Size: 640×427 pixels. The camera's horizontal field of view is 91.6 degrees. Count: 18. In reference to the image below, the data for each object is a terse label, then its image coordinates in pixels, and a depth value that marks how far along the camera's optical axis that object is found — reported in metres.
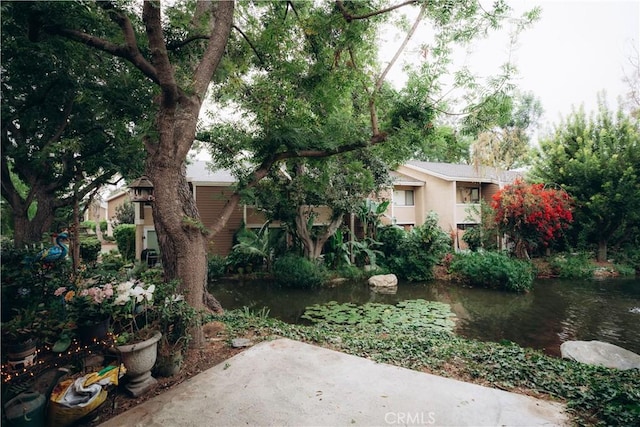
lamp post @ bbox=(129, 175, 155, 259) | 4.26
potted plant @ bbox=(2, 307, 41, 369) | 2.70
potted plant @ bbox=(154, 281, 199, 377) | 3.72
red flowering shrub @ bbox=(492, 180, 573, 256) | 12.75
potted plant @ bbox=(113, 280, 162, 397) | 3.27
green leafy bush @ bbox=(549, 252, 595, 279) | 13.30
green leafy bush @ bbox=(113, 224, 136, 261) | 14.94
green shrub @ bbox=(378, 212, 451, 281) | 12.83
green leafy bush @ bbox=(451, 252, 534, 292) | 11.14
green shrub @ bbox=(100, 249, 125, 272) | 12.04
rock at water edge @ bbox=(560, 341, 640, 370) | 5.04
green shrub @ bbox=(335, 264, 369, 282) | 12.89
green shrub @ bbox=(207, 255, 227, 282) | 12.52
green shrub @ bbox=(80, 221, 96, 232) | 24.80
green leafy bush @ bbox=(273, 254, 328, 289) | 11.58
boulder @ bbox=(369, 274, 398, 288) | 11.80
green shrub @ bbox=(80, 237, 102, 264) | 13.72
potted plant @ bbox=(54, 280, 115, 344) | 3.20
